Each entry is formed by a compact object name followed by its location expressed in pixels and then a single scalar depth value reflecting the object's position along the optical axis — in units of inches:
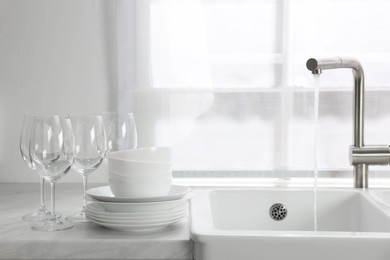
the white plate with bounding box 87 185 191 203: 54.4
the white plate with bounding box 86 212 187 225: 53.7
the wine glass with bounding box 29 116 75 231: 56.2
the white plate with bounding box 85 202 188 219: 53.8
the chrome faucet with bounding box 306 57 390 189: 71.5
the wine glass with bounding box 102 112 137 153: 63.4
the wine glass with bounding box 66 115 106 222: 58.1
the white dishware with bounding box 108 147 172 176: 54.9
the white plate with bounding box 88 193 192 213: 54.3
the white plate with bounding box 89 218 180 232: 54.0
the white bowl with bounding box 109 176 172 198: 55.1
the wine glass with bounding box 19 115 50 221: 56.5
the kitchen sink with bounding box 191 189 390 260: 51.3
